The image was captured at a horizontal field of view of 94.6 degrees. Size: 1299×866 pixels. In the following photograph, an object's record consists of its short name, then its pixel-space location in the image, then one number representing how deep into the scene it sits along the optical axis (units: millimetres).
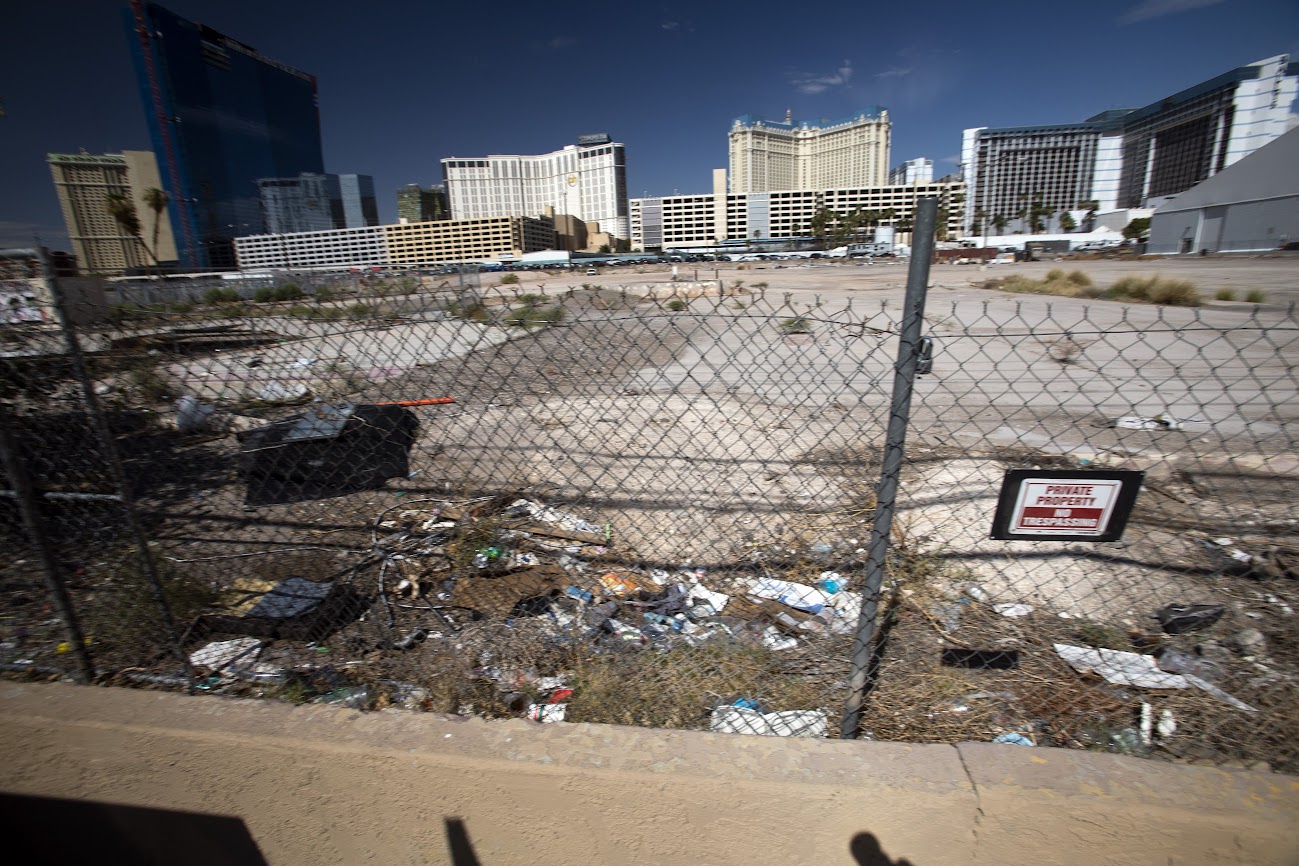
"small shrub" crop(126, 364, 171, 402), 3967
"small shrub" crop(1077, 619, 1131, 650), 2785
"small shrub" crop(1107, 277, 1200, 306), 17328
